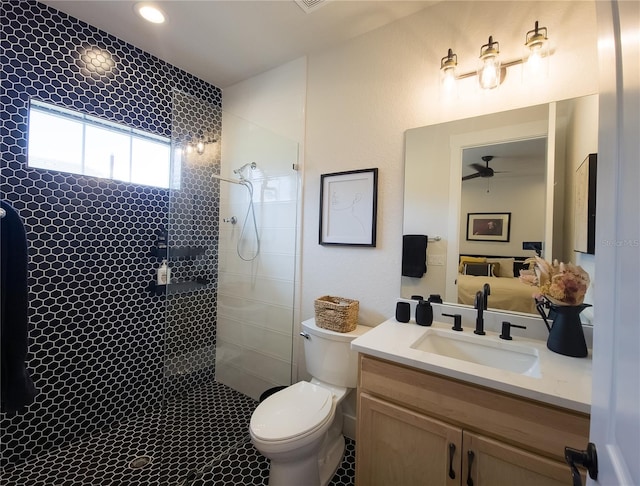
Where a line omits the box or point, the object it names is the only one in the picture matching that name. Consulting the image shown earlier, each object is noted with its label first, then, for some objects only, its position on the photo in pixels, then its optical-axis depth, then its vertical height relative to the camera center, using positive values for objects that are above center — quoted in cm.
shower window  173 +63
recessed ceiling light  169 +140
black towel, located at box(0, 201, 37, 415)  94 -26
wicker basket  173 -45
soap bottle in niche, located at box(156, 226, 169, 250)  221 +0
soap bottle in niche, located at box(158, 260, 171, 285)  215 -27
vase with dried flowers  117 -22
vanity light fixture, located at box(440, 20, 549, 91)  135 +96
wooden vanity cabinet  91 -69
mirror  133 +33
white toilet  130 -87
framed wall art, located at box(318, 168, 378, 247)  187 +25
